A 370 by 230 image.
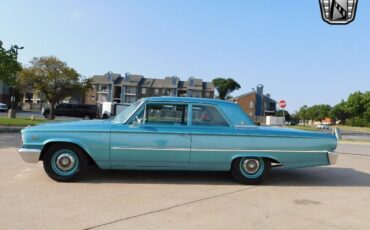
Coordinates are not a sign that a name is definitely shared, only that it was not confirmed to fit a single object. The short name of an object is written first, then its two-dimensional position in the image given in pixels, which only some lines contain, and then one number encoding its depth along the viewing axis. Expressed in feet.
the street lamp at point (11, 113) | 100.82
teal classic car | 21.52
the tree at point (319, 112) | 377.50
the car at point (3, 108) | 168.72
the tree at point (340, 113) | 292.43
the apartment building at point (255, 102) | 336.08
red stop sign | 89.22
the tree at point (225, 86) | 392.59
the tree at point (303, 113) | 402.25
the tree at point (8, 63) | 72.79
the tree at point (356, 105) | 265.30
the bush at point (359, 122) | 251.39
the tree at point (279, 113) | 347.24
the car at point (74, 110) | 130.72
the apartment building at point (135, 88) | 325.83
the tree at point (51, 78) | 111.55
